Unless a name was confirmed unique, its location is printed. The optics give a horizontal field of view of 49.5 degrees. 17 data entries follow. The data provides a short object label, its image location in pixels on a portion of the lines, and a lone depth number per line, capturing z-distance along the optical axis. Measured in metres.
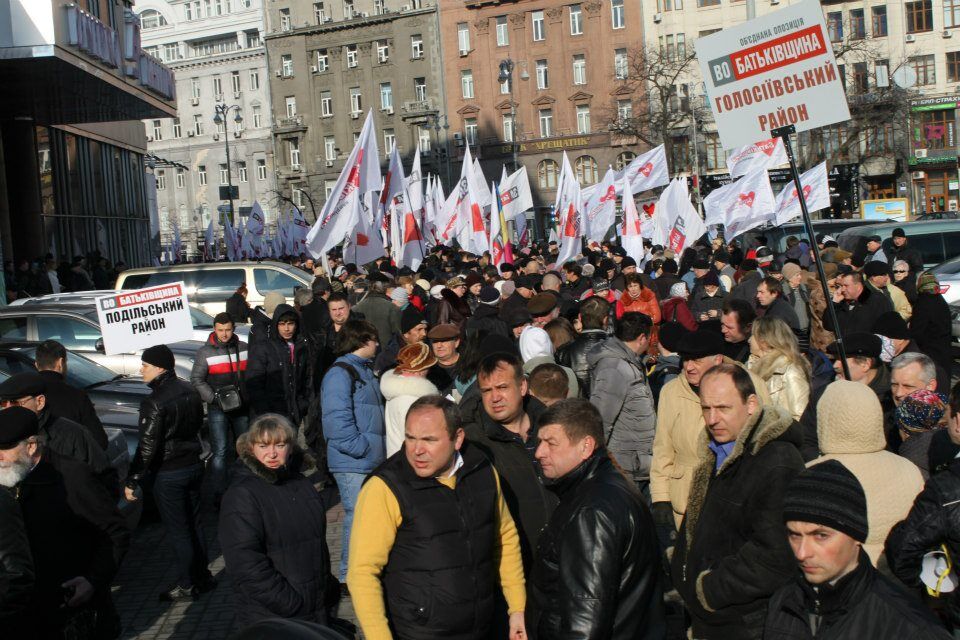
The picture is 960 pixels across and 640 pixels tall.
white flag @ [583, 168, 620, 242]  21.14
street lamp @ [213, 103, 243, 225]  59.25
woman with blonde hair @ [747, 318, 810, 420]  6.25
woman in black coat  4.63
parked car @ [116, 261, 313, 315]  18.89
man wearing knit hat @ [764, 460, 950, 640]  2.78
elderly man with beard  4.31
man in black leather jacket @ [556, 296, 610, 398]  7.75
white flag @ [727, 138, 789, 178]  18.02
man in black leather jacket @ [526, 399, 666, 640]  3.56
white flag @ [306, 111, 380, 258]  15.45
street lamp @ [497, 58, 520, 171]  41.69
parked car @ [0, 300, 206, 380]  12.23
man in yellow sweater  4.13
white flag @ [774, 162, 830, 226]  18.34
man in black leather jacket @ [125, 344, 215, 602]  6.97
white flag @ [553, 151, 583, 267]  18.98
